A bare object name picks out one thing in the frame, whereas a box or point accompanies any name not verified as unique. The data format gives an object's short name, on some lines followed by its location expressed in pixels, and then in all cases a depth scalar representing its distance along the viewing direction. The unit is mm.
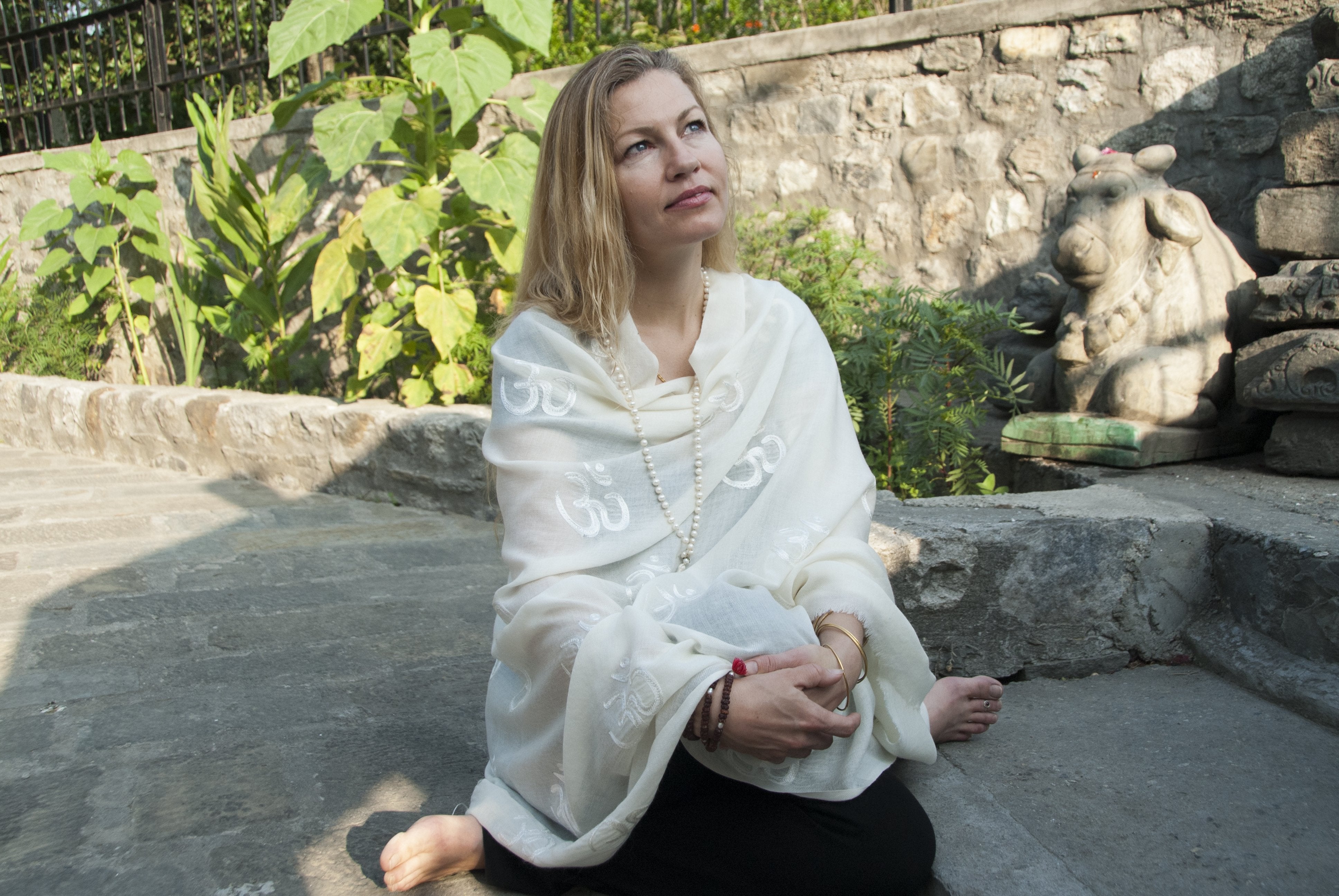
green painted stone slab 2566
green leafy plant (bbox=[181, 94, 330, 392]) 4434
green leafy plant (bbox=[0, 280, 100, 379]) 5871
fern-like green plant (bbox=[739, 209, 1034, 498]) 2791
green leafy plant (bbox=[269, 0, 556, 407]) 3451
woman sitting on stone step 1296
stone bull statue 2615
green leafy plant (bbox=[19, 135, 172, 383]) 5113
